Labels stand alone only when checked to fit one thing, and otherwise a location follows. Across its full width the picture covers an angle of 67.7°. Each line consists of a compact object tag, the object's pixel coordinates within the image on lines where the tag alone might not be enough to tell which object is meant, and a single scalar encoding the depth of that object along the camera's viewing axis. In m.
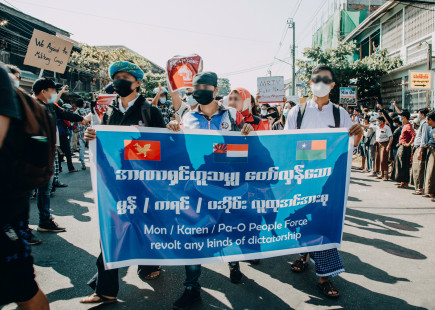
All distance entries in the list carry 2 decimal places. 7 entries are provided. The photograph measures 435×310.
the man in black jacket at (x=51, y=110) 4.44
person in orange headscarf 4.21
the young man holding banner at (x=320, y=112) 3.36
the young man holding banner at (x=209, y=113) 3.13
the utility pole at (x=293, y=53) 26.92
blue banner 2.75
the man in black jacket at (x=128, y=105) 3.10
